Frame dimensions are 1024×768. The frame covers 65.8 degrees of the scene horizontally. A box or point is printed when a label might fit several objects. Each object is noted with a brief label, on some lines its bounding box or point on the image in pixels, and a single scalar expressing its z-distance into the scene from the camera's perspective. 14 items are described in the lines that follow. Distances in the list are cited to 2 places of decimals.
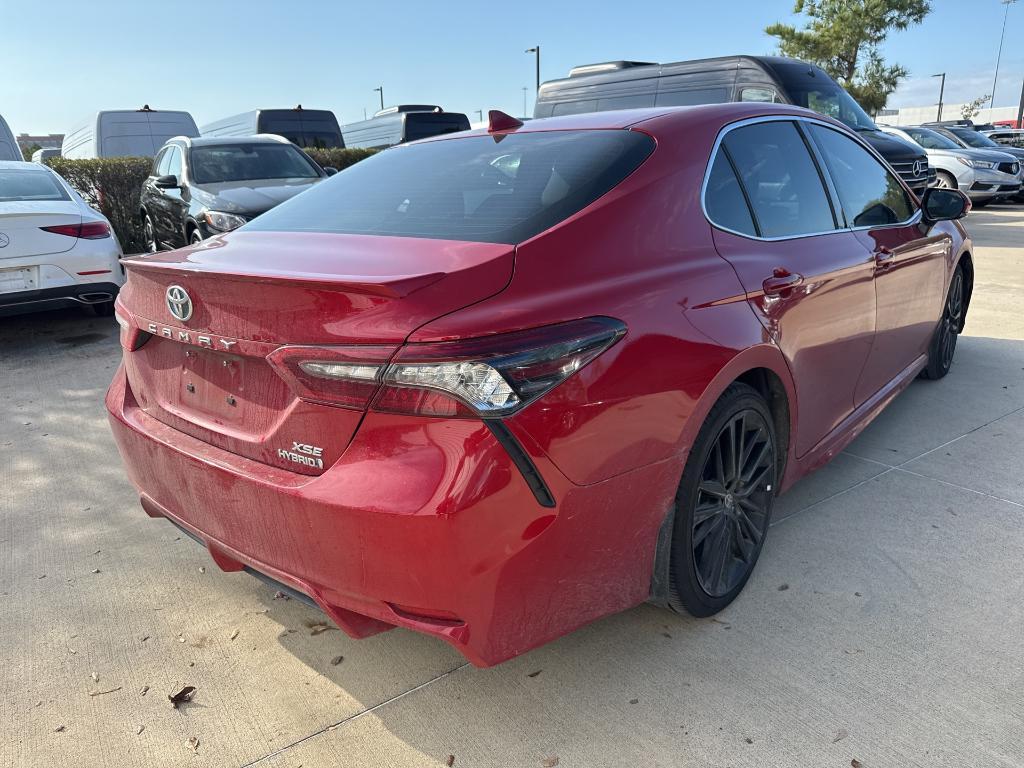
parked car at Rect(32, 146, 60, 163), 18.79
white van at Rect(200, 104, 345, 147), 14.45
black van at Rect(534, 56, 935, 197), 9.02
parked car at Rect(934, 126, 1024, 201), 17.38
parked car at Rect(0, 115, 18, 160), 11.33
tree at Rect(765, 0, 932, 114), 26.25
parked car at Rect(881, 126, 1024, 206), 15.73
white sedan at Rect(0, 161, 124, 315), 5.73
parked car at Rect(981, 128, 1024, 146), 27.53
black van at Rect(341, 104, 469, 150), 15.08
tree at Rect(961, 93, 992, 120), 70.75
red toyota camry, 1.75
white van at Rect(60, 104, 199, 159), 13.61
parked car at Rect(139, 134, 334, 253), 7.95
